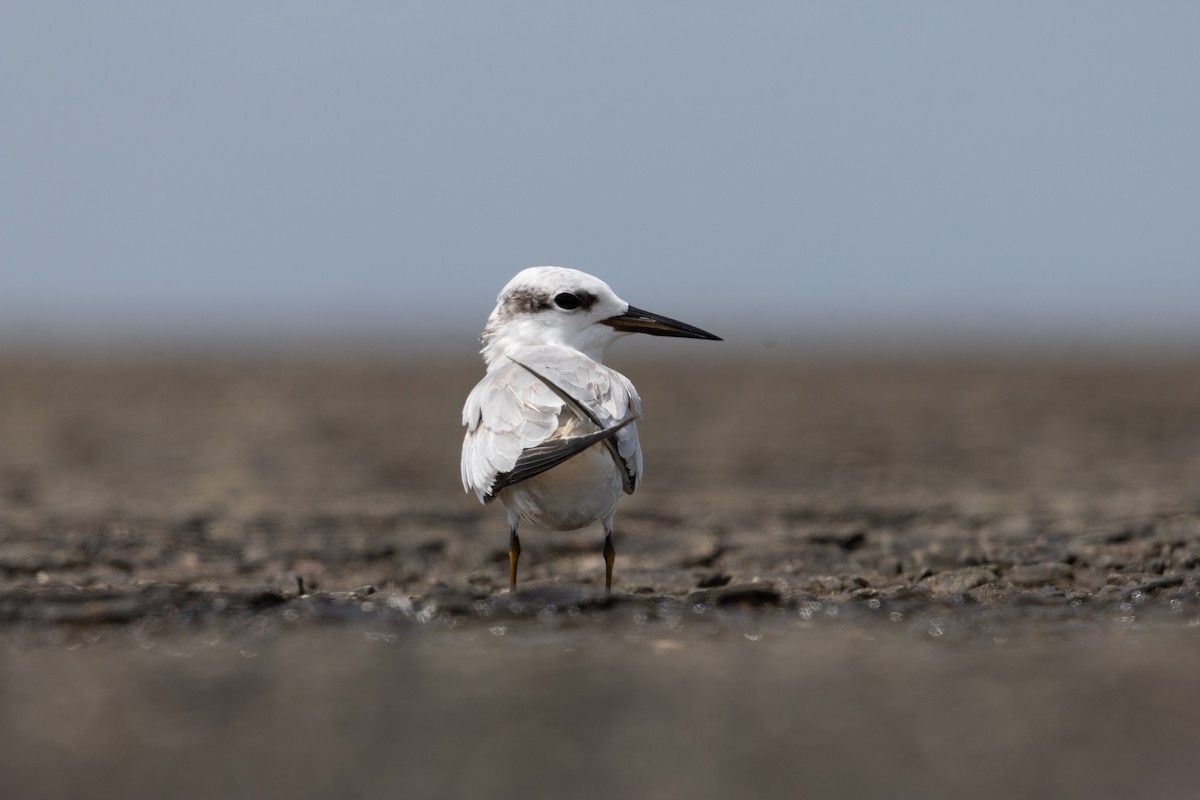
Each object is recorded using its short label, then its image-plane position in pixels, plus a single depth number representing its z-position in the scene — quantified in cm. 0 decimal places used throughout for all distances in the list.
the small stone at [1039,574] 1205
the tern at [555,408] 1078
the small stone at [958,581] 1180
